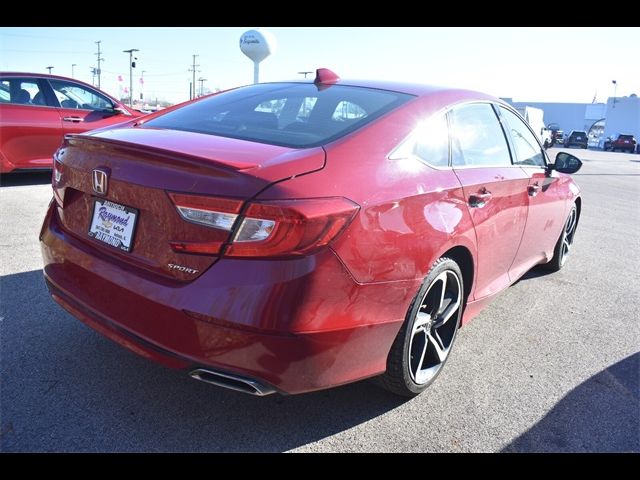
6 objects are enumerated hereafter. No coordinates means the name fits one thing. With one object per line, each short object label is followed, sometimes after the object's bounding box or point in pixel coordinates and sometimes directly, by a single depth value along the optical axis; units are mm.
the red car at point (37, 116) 7008
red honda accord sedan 1837
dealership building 55844
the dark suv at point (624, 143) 45219
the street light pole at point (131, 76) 55841
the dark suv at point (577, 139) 44844
